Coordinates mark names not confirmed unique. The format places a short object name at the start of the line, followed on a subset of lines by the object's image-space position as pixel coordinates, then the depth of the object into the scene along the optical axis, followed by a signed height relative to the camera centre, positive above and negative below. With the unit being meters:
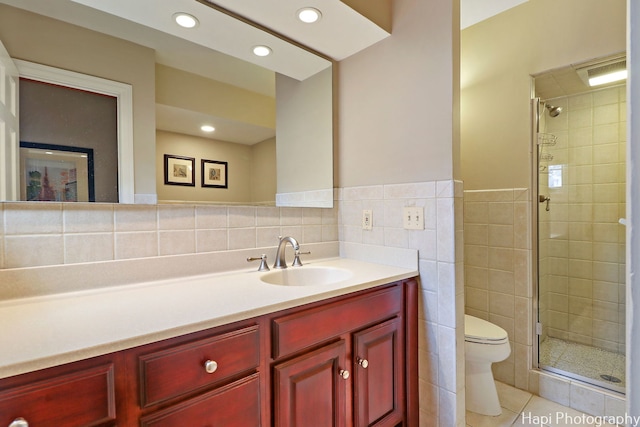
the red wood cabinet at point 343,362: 1.00 -0.57
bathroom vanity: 0.67 -0.42
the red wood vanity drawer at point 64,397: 0.61 -0.39
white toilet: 1.68 -0.90
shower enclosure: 2.00 -0.12
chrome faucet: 1.52 -0.22
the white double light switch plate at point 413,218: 1.46 -0.05
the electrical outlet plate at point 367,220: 1.69 -0.06
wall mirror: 1.14 +0.57
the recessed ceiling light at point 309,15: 1.39 +0.90
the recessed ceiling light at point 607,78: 1.84 +0.80
